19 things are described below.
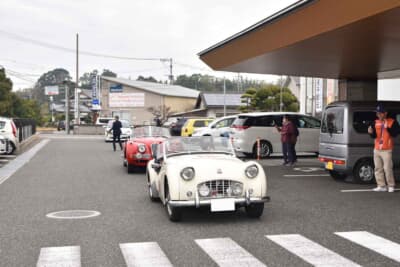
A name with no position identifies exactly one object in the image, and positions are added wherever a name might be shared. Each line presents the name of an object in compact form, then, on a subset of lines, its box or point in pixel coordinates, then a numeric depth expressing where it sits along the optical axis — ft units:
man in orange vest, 35.96
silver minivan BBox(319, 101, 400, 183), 41.01
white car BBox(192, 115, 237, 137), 78.29
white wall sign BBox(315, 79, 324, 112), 126.88
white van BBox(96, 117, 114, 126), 180.45
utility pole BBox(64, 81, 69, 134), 174.91
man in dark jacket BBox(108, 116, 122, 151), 75.41
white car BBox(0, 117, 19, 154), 71.46
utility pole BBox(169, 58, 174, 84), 293.43
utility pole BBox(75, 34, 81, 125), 176.28
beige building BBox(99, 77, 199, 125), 240.85
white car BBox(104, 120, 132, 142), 108.28
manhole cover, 28.40
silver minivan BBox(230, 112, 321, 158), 65.36
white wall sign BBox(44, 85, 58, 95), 312.71
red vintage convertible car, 49.85
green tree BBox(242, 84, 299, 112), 169.78
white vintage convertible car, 25.63
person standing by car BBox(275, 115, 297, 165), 55.16
